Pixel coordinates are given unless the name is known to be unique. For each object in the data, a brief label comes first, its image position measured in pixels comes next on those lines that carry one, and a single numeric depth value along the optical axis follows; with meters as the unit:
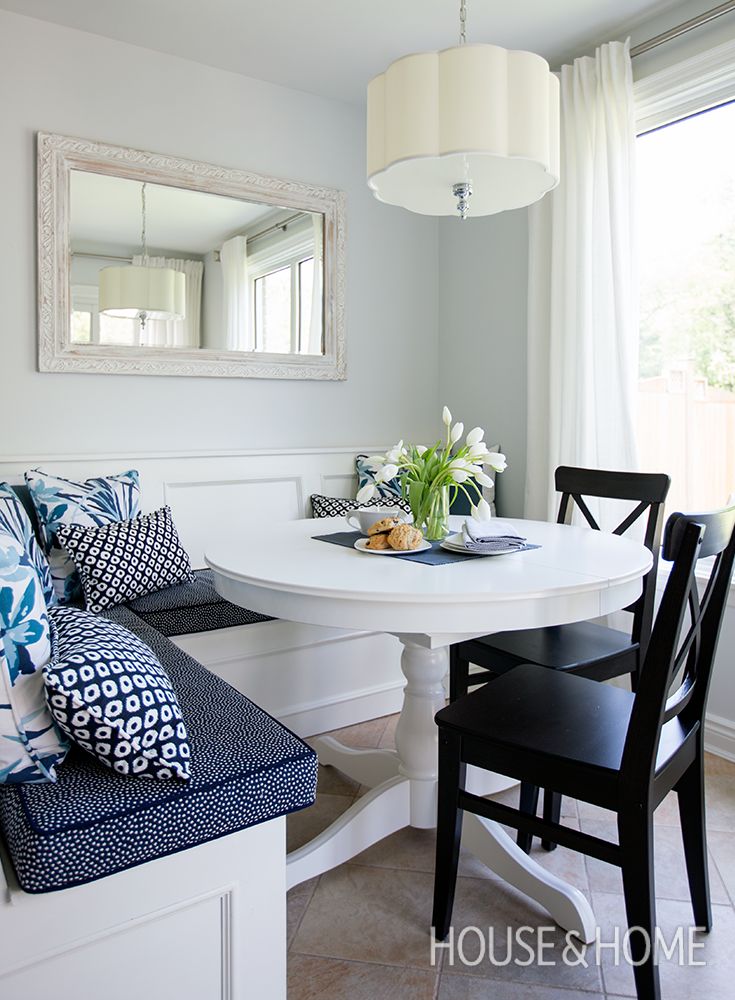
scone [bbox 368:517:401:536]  1.94
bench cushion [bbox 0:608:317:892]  1.08
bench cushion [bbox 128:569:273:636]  2.36
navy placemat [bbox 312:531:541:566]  1.81
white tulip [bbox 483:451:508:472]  1.88
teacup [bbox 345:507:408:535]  2.03
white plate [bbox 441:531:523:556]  1.83
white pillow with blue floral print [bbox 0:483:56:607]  2.01
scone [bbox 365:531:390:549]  1.91
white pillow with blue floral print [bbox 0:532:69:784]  1.14
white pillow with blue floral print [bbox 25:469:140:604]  2.45
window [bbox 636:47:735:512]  2.62
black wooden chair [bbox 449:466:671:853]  1.99
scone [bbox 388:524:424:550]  1.87
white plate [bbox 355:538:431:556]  1.87
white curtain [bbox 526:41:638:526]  2.78
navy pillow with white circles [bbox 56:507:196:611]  2.38
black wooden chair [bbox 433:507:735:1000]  1.30
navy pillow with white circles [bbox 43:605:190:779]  1.13
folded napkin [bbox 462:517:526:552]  1.88
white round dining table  1.48
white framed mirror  2.81
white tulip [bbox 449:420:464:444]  1.90
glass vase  2.02
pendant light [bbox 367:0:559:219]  1.73
